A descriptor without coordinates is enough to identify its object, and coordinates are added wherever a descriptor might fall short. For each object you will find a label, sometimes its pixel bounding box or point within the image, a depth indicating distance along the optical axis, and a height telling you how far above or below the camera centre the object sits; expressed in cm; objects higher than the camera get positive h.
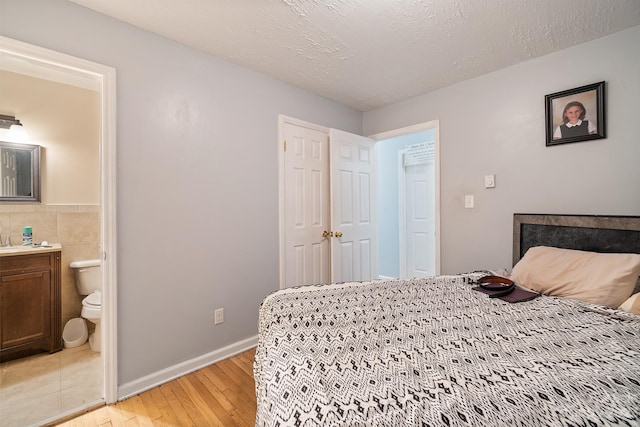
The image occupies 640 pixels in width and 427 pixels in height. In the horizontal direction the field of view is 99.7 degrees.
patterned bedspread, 71 -51
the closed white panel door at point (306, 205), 273 +8
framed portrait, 197 +75
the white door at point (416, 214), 405 -2
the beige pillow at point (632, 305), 134 -47
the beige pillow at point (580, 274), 148 -37
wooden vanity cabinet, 218 -74
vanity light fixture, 247 +81
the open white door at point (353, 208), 301 +6
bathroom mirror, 247 +39
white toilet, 249 -69
